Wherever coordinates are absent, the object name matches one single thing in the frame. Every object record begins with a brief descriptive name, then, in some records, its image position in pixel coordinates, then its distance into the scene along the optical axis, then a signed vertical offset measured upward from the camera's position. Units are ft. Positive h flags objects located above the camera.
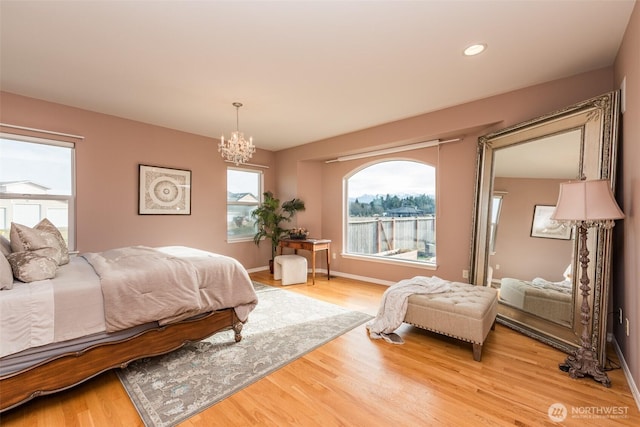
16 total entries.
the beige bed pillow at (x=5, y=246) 6.67 -1.18
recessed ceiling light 7.48 +4.40
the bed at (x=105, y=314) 5.24 -2.57
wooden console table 15.71 -2.30
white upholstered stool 15.28 -3.57
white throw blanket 8.87 -3.21
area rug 5.89 -4.21
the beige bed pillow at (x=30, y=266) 6.12 -1.50
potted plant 17.92 -0.78
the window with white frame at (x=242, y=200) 17.57 +0.25
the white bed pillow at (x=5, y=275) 5.53 -1.54
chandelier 11.02 +2.24
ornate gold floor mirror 7.20 -0.51
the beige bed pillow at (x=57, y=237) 8.09 -1.11
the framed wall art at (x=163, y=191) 13.76 +0.60
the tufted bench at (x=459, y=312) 7.50 -3.00
